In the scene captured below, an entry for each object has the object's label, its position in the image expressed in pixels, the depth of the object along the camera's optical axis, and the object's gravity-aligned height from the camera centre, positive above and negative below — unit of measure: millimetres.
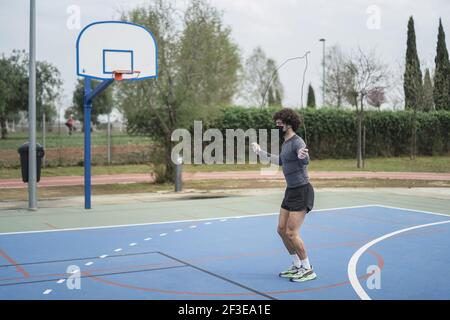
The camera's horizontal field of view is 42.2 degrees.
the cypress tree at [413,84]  35562 +3320
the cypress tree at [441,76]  35531 +3736
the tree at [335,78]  34969 +4041
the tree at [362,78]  30609 +3222
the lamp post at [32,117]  13453 +505
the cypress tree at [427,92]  35688 +2863
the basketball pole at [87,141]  14164 -59
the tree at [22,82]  39691 +3989
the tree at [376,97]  32041 +2382
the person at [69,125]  34416 +778
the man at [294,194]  7125 -693
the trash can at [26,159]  14359 -512
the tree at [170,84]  18984 +1804
